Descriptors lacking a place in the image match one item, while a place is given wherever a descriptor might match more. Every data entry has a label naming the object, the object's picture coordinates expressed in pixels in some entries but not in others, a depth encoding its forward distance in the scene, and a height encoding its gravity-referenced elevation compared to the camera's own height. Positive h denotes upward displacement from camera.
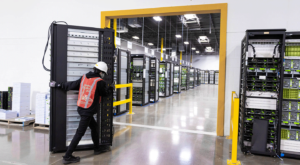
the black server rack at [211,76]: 31.22 +0.61
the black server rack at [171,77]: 14.04 +0.20
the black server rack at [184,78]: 18.56 +0.19
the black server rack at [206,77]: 31.47 +0.52
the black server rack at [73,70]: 3.44 +0.16
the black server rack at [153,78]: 10.30 +0.08
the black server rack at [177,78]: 15.79 +0.15
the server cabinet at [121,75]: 6.77 +0.17
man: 3.11 -0.26
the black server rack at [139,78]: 9.20 +0.06
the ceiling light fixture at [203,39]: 14.43 +3.14
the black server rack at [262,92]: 3.60 -0.21
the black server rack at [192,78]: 21.95 +0.17
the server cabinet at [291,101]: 3.60 -0.38
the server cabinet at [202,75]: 31.46 +0.76
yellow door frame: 4.52 +1.39
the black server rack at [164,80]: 12.89 -0.03
